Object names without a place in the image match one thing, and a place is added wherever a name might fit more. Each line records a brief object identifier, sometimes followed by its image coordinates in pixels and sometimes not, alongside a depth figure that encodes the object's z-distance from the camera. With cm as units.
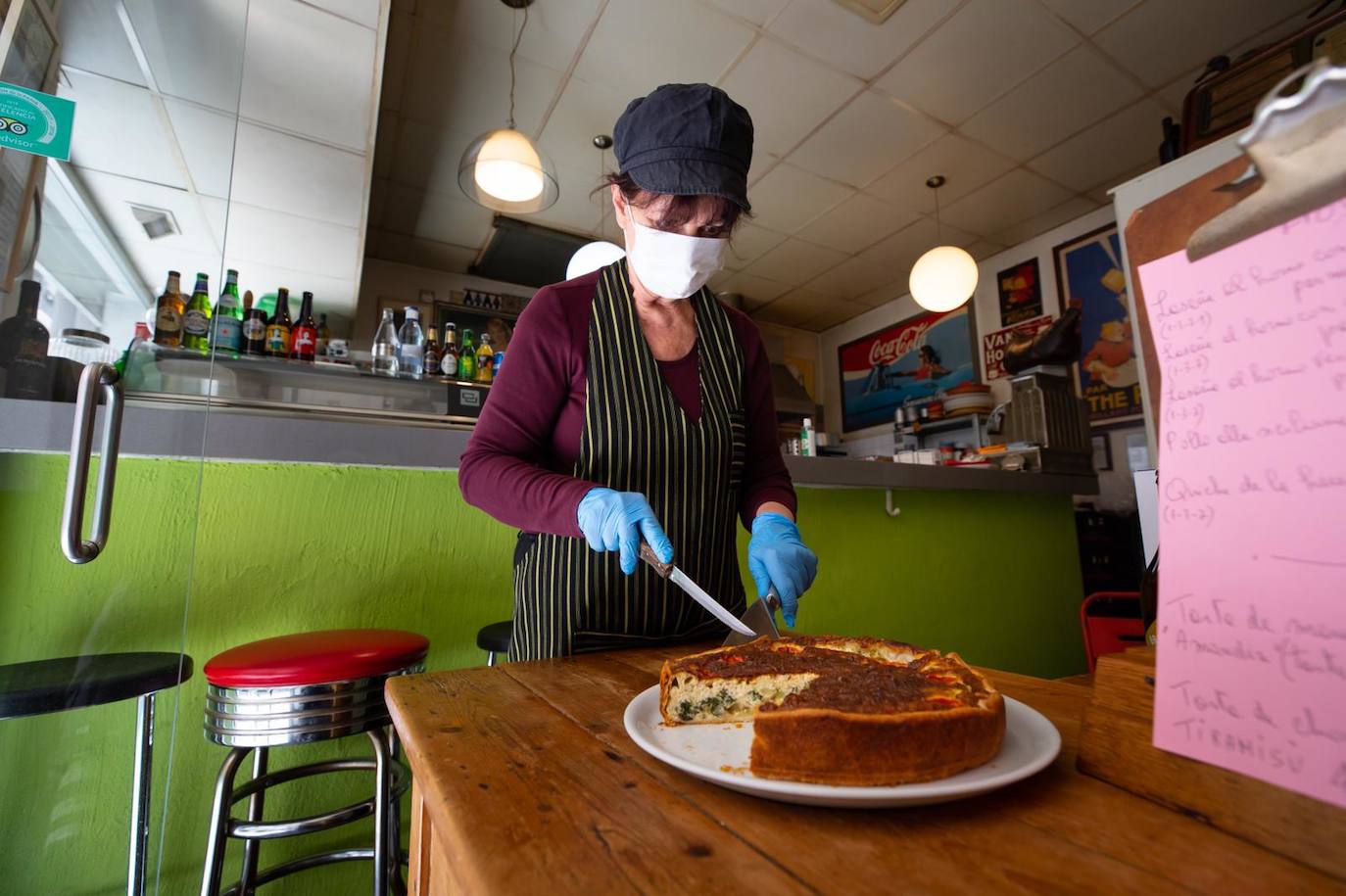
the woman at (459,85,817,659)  111
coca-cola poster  602
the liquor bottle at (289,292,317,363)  369
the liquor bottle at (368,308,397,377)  375
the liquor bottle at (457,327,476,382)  430
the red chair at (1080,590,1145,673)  245
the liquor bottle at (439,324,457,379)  407
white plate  45
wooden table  39
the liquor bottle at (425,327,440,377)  421
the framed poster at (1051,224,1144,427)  471
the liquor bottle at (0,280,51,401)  126
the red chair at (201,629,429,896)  121
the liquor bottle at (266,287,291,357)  366
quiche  51
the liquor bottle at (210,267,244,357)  317
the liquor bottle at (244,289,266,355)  355
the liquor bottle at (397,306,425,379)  393
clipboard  33
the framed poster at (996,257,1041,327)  539
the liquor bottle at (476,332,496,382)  434
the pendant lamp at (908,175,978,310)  405
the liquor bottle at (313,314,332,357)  488
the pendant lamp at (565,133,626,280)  324
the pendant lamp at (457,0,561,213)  284
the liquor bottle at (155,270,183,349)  218
